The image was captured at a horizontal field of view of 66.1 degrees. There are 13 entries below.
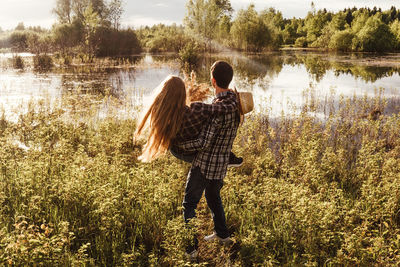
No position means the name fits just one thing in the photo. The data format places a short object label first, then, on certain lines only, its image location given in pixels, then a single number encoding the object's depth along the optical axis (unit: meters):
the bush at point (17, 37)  40.38
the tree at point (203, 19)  46.41
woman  3.08
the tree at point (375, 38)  48.91
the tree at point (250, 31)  46.31
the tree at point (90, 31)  31.45
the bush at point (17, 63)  23.31
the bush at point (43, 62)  24.33
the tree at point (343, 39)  51.97
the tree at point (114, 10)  44.62
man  3.15
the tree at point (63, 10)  53.19
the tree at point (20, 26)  59.41
